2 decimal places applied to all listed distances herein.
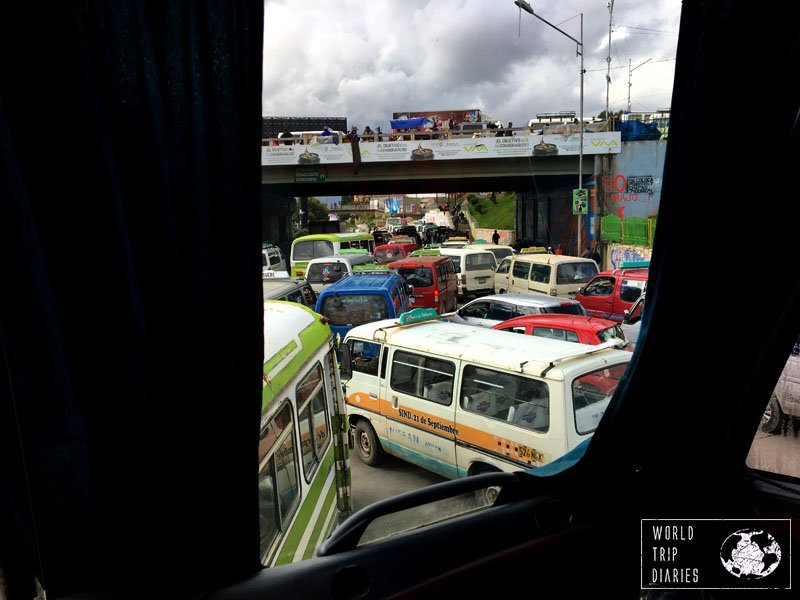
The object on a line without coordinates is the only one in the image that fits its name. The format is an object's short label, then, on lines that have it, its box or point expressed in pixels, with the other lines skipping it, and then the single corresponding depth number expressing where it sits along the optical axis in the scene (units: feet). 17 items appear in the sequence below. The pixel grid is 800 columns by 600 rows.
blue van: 32.86
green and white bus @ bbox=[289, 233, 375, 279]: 68.44
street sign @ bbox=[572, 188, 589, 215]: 72.33
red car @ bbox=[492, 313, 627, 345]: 26.91
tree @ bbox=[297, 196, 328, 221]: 224.82
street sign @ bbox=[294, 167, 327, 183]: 94.99
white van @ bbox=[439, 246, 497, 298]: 61.26
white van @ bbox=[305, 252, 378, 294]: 52.29
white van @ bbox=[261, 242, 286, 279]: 69.90
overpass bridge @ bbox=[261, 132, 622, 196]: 88.17
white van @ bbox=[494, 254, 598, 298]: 47.88
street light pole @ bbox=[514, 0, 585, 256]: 38.63
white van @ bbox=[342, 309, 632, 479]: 17.04
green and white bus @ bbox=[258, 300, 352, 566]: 9.98
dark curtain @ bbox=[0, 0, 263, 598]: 4.30
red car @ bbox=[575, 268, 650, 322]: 38.52
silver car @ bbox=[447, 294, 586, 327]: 34.35
